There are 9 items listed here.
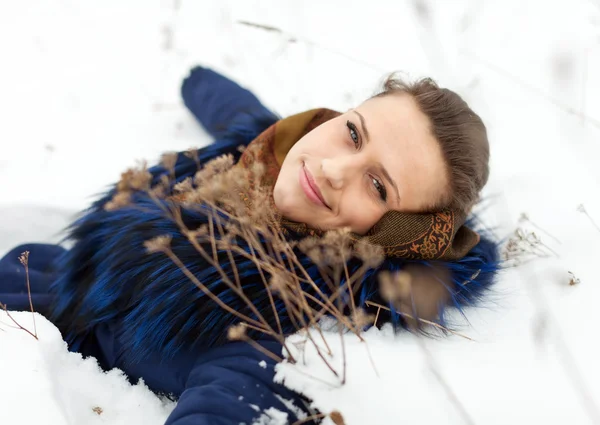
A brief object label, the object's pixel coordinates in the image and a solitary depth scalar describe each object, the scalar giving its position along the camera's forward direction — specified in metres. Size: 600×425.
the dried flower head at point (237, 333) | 0.62
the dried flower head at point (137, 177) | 0.67
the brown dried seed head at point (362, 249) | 0.71
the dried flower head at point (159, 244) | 0.63
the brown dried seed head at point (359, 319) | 0.64
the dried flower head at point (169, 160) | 0.68
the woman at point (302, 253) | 0.75
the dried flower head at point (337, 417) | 0.65
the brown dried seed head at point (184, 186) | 0.69
